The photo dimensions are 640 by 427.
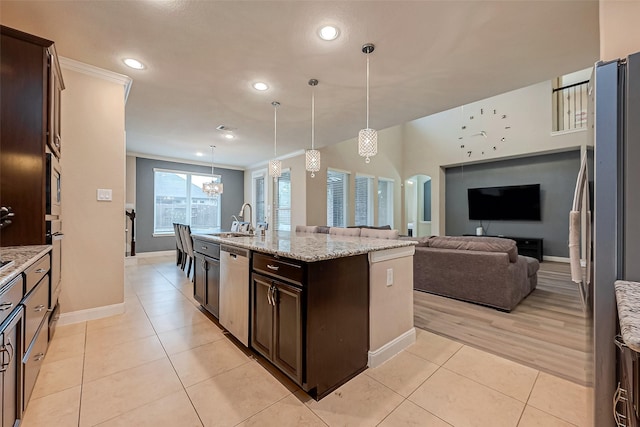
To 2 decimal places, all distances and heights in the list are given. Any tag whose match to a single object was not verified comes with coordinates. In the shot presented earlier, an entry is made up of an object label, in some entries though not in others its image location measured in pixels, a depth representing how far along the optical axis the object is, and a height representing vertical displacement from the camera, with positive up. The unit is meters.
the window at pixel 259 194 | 7.51 +0.56
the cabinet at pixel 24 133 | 1.82 +0.58
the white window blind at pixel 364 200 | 7.27 +0.39
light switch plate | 2.76 +0.20
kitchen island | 1.57 -0.64
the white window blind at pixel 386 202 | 8.03 +0.36
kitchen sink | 3.06 -0.25
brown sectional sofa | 2.93 -0.70
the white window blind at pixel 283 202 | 6.54 +0.29
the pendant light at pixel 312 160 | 3.19 +0.66
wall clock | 6.30 +2.08
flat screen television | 6.20 +0.28
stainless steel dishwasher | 2.06 -0.66
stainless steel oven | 2.10 -0.48
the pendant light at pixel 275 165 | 3.53 +0.66
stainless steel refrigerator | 0.94 +0.04
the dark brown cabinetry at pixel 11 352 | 1.05 -0.61
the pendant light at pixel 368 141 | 2.54 +0.71
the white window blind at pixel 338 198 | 6.68 +0.40
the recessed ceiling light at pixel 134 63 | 2.50 +1.47
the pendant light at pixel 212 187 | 5.70 +0.58
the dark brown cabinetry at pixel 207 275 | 2.54 -0.66
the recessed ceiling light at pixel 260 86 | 2.94 +1.47
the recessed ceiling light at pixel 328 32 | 2.05 +1.46
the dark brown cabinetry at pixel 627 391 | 0.62 -0.50
